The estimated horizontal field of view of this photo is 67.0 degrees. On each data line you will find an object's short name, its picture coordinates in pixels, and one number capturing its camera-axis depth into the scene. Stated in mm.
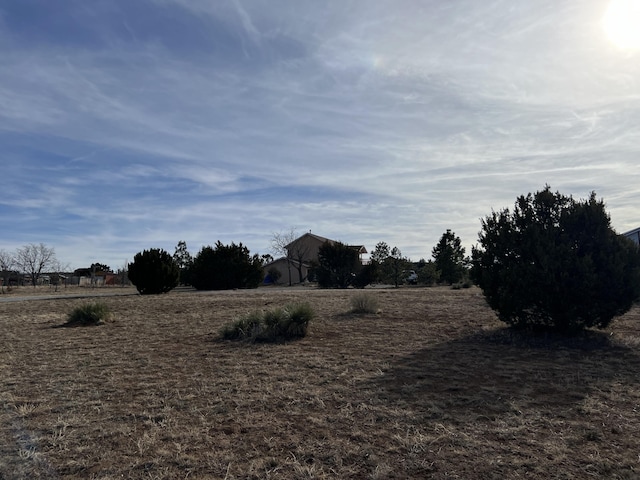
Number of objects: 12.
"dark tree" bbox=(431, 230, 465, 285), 37219
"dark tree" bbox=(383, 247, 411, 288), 38344
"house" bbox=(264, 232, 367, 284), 57269
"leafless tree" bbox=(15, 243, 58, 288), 52606
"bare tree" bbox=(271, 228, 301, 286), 57959
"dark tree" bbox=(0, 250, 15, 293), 46625
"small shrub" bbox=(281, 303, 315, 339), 9812
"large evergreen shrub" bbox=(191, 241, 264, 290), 35094
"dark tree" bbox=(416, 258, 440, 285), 35625
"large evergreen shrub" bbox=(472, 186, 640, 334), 8422
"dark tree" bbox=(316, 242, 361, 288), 36188
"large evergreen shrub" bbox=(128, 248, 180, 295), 24703
